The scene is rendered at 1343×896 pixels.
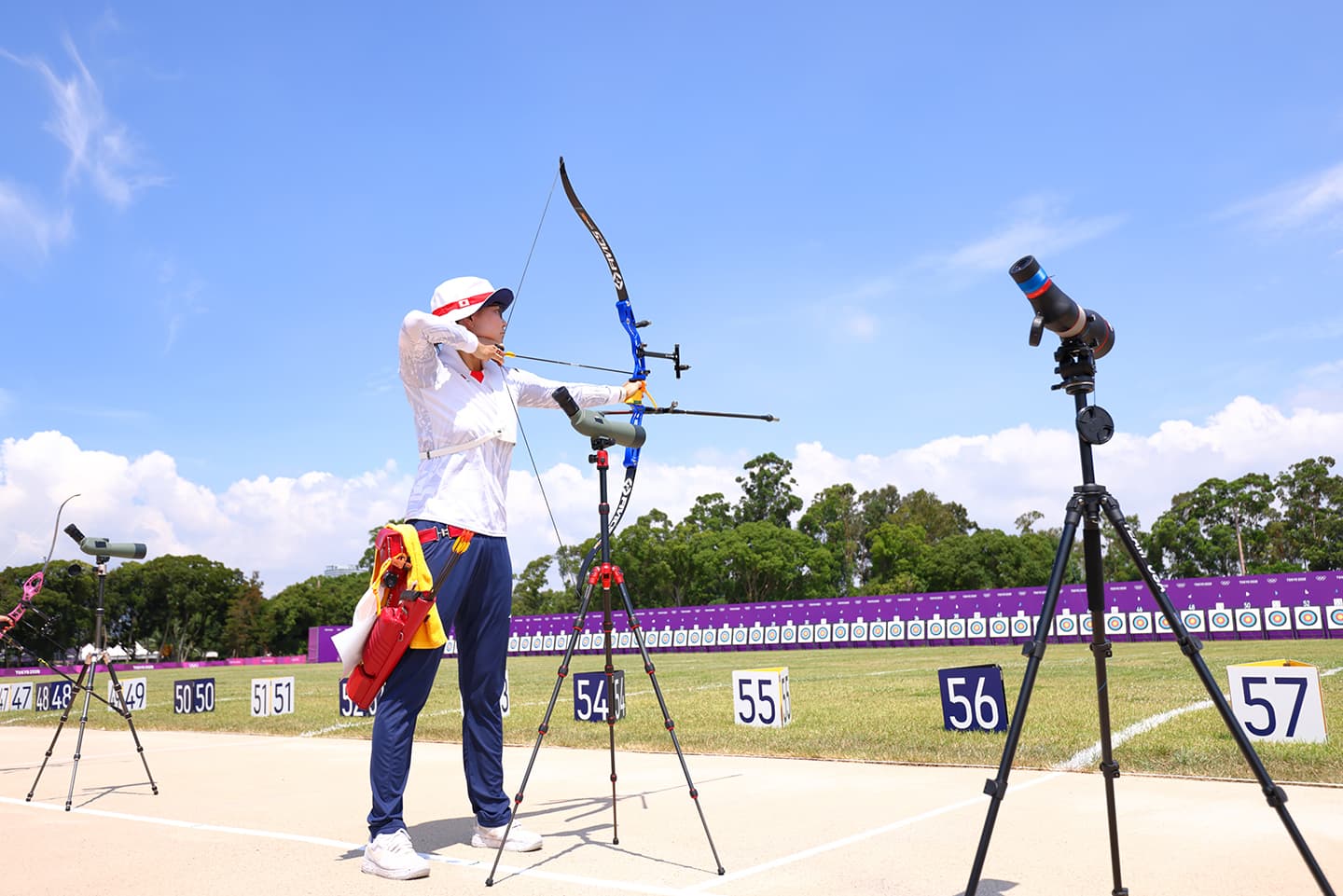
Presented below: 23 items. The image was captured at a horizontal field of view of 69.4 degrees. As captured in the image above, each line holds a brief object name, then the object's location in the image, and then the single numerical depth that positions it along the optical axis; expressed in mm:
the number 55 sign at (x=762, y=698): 9547
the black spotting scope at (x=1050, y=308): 3105
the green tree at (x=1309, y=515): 65750
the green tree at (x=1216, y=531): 66812
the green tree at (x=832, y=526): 72875
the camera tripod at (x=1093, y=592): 2818
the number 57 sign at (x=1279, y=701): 6730
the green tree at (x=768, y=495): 77562
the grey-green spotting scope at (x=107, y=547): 6980
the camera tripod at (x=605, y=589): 4344
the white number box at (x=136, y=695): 16672
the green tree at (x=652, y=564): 64000
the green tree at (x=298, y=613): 72188
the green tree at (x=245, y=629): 71125
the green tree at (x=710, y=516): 71500
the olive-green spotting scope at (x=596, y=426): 4367
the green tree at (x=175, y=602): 68062
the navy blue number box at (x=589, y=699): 10898
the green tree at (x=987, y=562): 67062
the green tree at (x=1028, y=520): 86500
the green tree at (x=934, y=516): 87625
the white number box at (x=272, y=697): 14367
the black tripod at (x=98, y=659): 6696
